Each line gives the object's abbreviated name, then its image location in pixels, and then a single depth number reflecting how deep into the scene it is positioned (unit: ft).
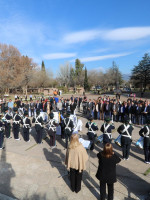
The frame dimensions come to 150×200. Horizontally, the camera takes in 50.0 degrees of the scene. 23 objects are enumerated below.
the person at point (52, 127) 26.48
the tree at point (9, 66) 136.26
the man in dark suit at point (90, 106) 52.18
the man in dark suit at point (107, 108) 45.85
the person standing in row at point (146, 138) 21.36
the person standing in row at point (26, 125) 30.30
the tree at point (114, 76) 212.43
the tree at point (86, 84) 216.66
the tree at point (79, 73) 237.04
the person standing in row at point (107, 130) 23.18
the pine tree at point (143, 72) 151.23
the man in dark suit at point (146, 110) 39.73
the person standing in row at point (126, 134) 21.89
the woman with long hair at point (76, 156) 14.73
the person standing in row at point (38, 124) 29.22
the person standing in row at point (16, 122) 31.40
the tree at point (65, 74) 229.06
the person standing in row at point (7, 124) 31.72
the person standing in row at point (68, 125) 26.27
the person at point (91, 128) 24.74
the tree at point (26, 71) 160.48
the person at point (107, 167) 12.86
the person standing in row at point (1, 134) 27.20
